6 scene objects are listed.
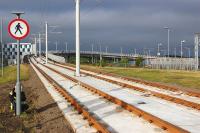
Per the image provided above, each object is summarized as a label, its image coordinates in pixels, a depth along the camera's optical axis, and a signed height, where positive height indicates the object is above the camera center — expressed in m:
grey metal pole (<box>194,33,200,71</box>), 46.95 +1.36
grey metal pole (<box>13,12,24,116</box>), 10.77 -1.27
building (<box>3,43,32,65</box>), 123.14 +1.74
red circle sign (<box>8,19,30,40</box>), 10.36 +0.97
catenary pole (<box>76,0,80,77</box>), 27.23 +1.92
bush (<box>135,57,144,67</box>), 68.50 -1.45
